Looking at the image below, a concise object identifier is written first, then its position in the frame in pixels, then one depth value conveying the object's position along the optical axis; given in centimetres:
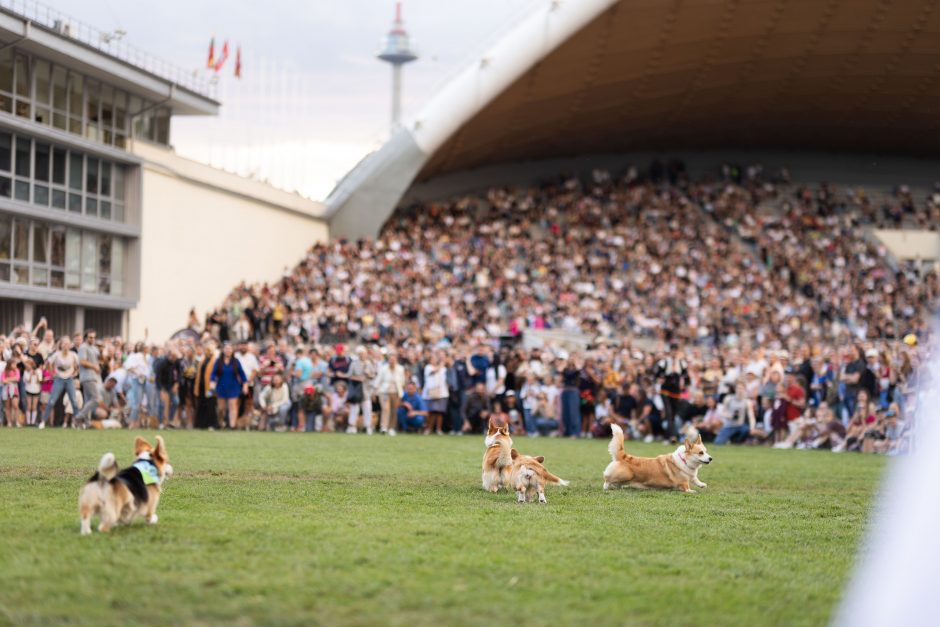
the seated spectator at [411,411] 2512
